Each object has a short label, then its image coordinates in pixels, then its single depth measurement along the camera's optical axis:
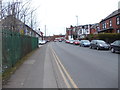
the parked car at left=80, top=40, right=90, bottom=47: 19.93
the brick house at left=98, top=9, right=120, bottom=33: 22.80
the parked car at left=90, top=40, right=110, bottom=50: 13.99
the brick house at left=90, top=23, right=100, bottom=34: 44.93
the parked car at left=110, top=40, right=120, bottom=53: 10.46
